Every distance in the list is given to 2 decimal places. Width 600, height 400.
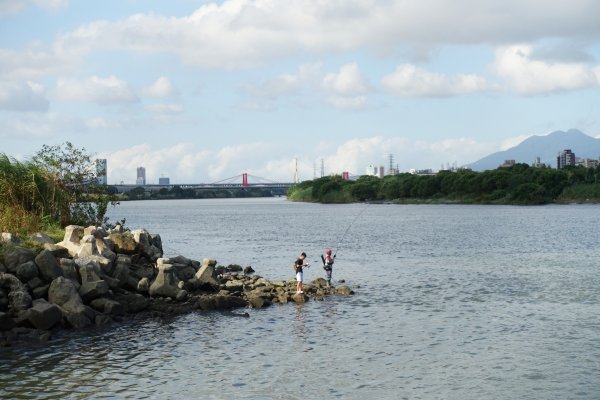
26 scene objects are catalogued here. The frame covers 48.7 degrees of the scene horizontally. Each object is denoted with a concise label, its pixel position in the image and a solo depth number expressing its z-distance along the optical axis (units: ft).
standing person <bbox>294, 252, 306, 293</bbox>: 129.70
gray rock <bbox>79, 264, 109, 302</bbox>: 110.63
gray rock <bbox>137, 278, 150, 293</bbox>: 123.85
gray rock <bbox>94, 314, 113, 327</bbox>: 106.11
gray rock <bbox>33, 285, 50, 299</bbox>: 105.40
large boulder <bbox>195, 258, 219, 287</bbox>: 134.41
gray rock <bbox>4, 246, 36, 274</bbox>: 108.88
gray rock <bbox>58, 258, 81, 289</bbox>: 111.55
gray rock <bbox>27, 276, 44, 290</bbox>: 106.63
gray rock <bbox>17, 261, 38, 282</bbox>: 107.34
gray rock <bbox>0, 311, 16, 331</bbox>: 96.58
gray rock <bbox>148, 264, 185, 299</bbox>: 123.34
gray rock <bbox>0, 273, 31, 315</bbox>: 100.37
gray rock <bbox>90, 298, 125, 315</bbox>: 111.04
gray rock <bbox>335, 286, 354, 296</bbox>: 139.42
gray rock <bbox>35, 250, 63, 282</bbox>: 109.50
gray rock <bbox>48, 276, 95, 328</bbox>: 103.86
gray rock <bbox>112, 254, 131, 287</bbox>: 122.31
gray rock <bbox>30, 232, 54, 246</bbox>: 123.24
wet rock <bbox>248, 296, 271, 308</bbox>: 123.03
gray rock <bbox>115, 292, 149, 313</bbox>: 115.32
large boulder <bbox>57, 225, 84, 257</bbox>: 126.31
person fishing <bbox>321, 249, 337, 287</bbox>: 144.46
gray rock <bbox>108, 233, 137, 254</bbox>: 140.97
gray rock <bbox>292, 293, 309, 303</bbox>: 128.58
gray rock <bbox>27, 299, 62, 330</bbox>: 98.48
